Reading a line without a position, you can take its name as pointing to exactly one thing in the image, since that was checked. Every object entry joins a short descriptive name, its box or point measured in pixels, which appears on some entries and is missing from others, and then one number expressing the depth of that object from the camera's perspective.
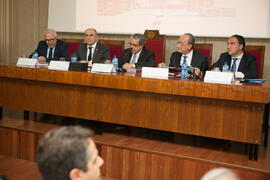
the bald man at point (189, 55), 3.59
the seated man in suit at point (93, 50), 3.96
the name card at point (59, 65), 2.96
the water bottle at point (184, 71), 2.92
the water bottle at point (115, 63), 3.17
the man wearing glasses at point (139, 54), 3.75
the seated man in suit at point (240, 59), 3.28
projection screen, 4.00
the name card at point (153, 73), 2.64
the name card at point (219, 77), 2.40
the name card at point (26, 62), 3.19
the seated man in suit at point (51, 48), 4.11
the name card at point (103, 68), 2.87
